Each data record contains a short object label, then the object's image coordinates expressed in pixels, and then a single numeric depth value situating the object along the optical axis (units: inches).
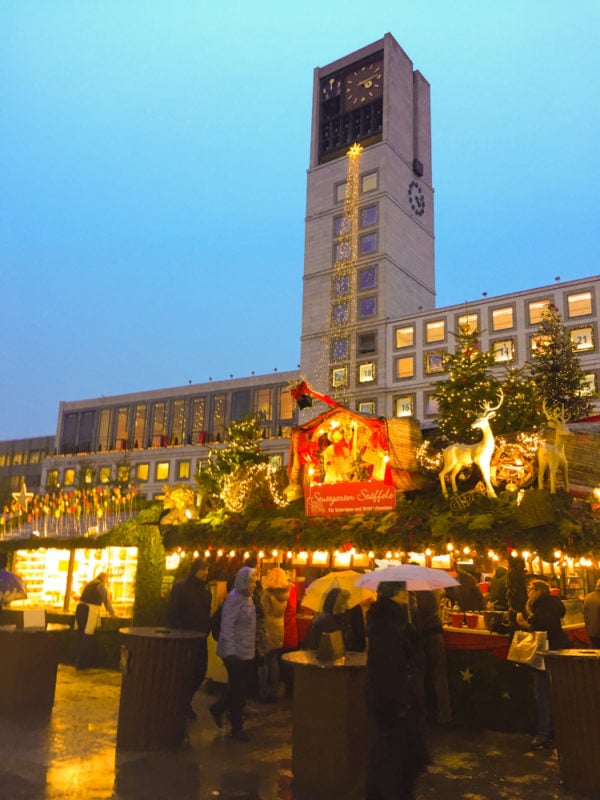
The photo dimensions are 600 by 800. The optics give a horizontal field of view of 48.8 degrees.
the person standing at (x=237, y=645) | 312.8
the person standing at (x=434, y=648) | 357.1
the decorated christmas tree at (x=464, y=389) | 538.3
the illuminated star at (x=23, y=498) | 752.5
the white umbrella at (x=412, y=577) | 304.7
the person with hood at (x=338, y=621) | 303.3
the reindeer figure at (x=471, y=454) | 430.3
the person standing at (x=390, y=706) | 227.6
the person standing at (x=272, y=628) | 402.9
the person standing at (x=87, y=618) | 512.7
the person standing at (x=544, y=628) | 315.6
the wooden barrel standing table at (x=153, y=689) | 285.9
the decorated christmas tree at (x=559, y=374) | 805.2
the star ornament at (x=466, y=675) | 366.9
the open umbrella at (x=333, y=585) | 359.9
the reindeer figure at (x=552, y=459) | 396.9
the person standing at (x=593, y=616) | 355.6
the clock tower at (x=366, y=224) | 2310.5
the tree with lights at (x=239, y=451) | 814.5
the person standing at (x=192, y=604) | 352.2
